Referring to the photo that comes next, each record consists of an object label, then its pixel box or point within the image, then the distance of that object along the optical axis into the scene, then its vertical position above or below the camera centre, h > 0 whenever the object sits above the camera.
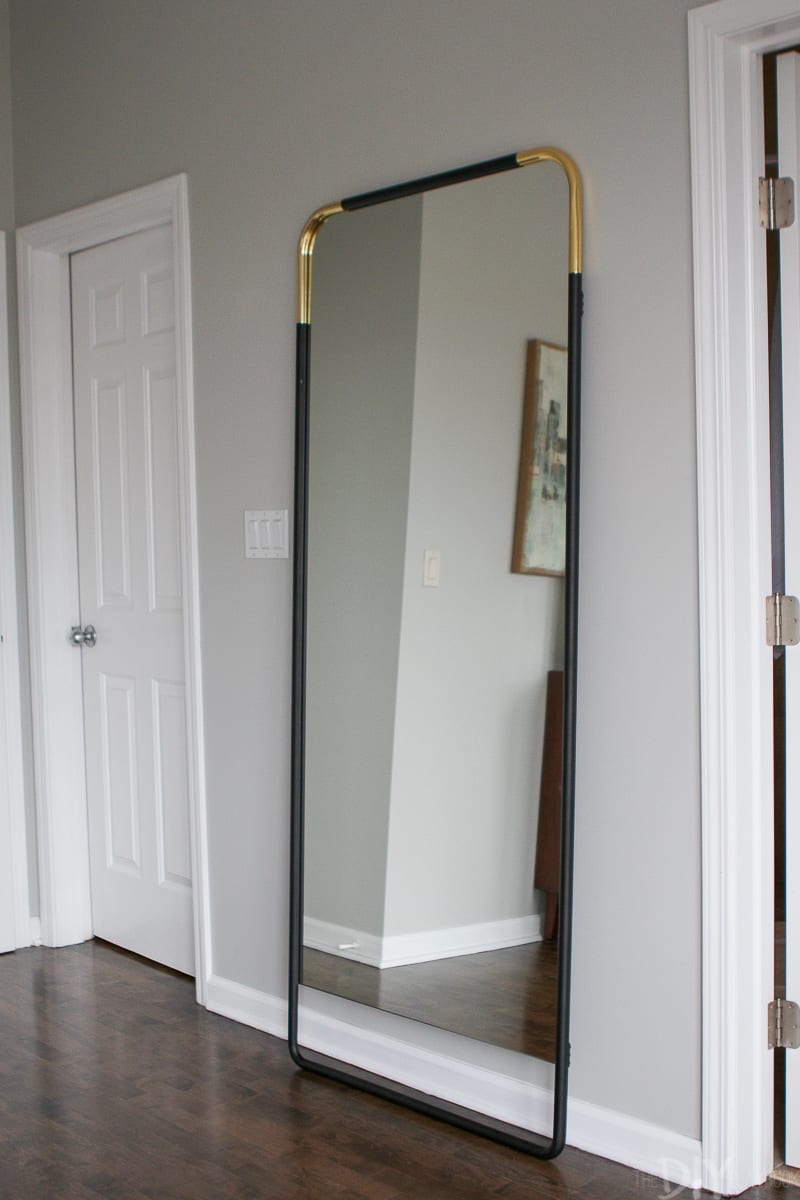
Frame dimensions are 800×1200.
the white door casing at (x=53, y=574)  3.74 -0.08
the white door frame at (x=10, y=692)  3.75 -0.44
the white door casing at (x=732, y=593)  2.15 -0.09
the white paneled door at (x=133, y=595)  3.48 -0.14
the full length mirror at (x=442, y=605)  2.38 -0.13
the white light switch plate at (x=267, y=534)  2.96 +0.04
